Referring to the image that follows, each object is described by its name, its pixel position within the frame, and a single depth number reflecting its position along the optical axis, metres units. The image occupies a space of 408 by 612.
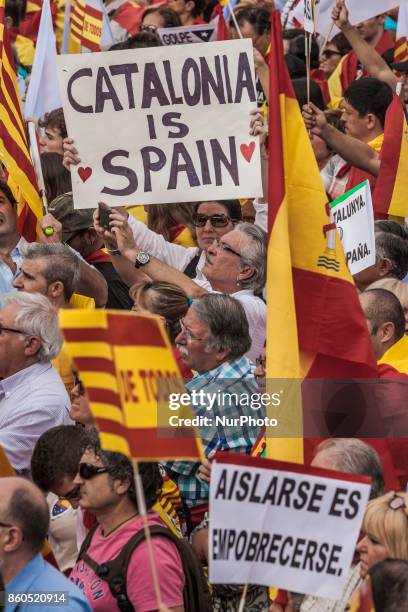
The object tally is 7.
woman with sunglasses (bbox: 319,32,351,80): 24.81
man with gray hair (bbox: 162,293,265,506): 11.56
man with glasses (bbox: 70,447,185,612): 9.88
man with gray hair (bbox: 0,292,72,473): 12.39
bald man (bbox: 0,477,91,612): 9.66
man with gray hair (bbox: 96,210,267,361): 14.28
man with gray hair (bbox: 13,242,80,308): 14.40
